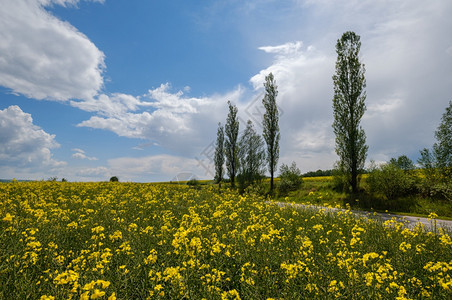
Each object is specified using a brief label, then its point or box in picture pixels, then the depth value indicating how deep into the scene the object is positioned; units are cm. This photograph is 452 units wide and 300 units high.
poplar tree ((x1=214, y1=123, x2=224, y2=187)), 3856
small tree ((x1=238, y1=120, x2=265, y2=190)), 3020
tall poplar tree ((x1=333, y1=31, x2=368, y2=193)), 1972
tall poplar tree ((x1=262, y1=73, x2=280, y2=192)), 2785
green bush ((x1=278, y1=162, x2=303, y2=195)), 2710
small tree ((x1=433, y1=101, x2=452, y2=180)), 1708
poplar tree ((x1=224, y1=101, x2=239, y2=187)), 3397
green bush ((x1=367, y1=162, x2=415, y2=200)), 1719
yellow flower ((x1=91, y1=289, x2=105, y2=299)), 183
